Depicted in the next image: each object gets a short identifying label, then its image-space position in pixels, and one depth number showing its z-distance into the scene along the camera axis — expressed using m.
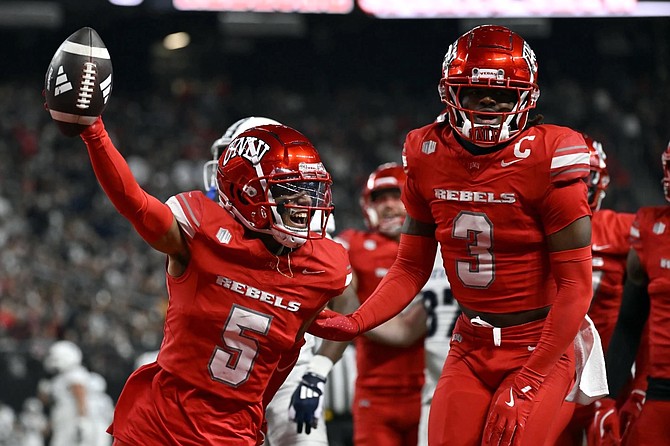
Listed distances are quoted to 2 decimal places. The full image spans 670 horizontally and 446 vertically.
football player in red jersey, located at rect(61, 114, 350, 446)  6.49
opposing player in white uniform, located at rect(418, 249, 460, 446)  10.12
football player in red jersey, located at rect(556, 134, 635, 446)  9.19
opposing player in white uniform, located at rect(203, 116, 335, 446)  8.84
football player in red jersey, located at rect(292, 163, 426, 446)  10.32
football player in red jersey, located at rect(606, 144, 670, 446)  8.03
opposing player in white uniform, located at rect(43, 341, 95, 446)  18.11
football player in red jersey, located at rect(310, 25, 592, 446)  6.43
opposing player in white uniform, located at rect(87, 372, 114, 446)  18.34
